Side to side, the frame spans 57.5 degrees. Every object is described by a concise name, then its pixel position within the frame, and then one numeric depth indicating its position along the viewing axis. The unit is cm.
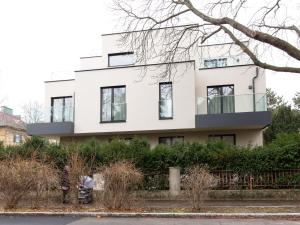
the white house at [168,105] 1545
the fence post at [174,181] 1158
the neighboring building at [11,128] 3887
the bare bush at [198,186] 902
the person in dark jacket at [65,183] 979
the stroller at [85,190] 970
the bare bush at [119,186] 907
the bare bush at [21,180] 951
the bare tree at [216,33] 1090
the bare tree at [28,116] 4141
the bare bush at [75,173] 954
